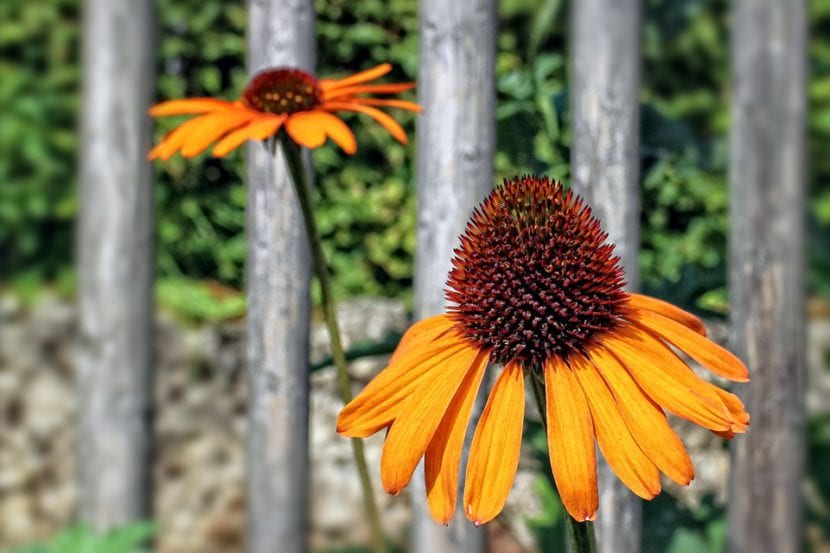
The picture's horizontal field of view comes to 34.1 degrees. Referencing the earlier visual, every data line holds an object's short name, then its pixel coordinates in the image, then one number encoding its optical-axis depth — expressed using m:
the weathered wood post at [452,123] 0.56
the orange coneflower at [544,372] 0.31
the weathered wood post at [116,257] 0.67
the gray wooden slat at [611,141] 0.56
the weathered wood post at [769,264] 0.60
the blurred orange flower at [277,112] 0.39
